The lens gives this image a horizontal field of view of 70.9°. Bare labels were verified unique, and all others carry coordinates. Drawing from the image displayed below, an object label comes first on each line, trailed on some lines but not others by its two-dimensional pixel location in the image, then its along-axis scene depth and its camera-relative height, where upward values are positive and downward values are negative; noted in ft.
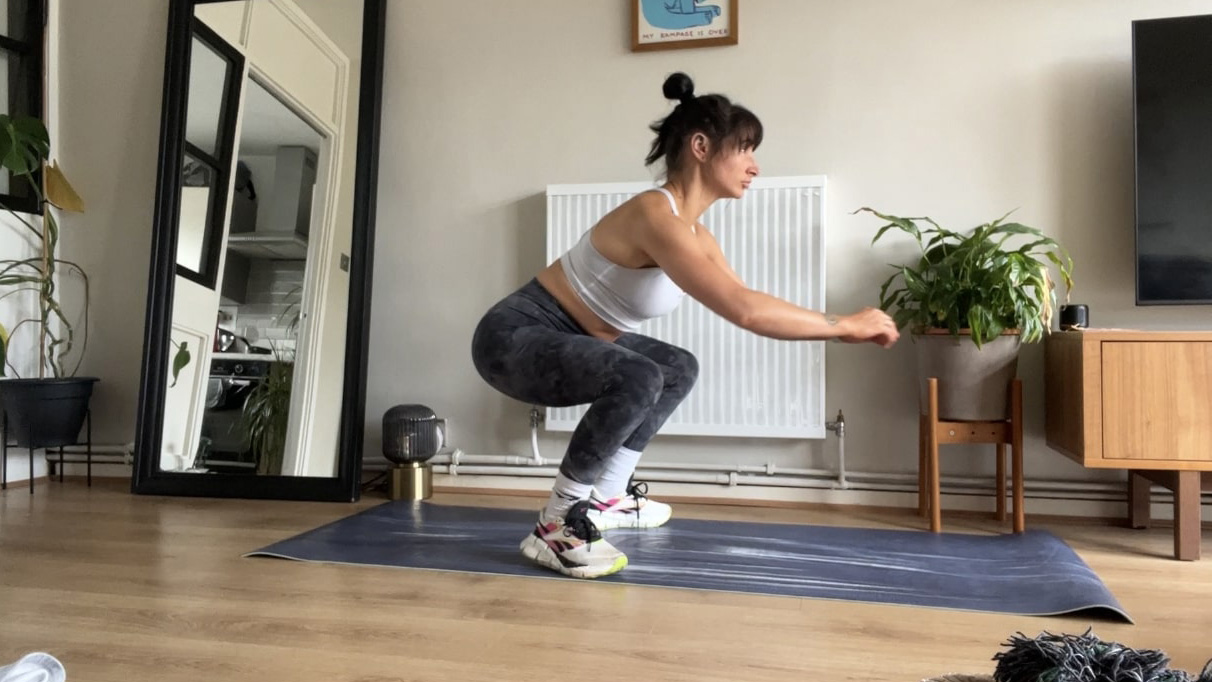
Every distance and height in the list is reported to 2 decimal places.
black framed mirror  8.78 +1.46
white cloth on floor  3.40 -1.17
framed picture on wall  8.46 +3.81
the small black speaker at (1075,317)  6.86 +0.81
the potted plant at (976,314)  6.76 +0.82
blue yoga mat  5.18 -1.07
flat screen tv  6.90 +2.13
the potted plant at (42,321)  8.77 +0.73
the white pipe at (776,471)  7.66 -0.62
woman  5.37 +0.64
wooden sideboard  6.21 +0.09
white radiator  7.95 +0.65
